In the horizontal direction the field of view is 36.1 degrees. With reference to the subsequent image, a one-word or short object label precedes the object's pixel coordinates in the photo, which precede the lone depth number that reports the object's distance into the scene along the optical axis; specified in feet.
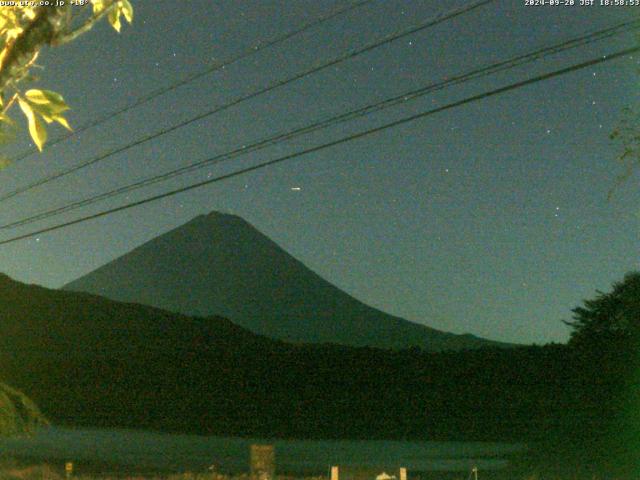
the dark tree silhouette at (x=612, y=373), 115.75
